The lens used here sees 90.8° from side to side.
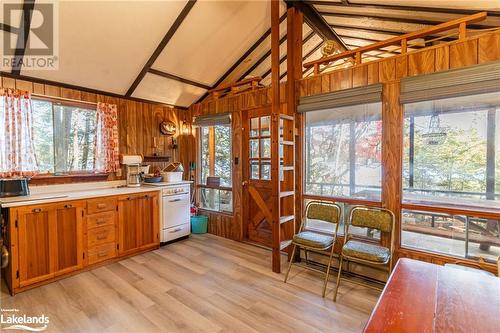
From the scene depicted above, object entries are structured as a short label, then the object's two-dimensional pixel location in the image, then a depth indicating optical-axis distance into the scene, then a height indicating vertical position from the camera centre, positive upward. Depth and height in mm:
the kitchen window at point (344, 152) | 2775 +121
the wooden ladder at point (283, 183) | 2914 -270
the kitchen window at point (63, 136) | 3158 +374
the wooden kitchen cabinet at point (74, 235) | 2465 -840
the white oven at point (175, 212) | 3775 -792
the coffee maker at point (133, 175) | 3821 -191
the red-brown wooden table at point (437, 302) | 949 -633
